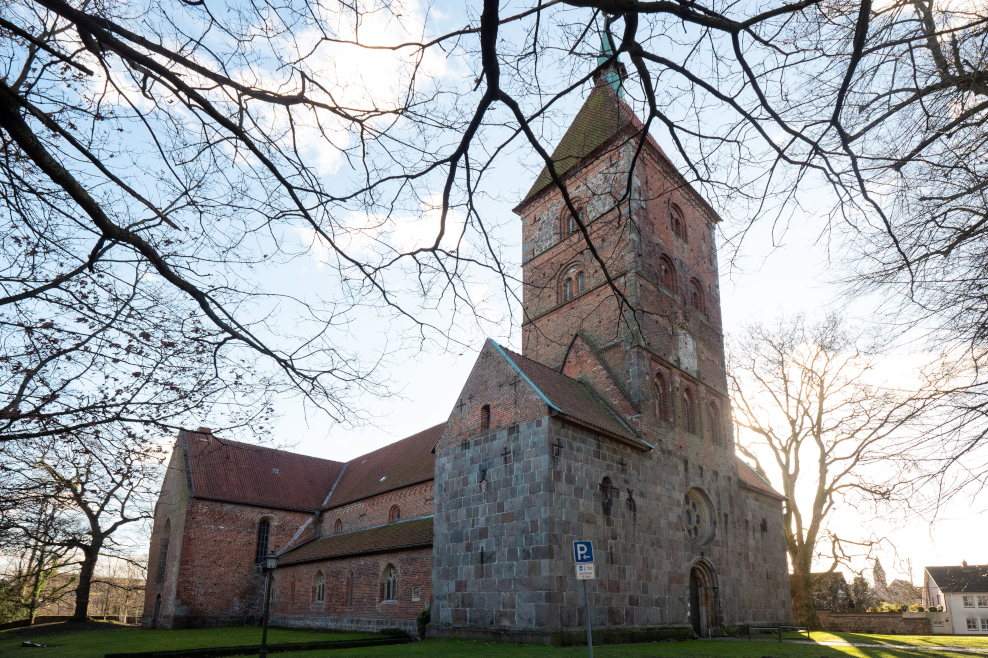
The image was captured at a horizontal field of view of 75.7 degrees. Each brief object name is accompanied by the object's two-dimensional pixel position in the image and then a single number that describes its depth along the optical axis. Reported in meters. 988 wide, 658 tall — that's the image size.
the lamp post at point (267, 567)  12.43
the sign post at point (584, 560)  9.96
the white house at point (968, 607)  50.28
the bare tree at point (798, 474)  26.41
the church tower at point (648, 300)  19.12
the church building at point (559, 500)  14.87
